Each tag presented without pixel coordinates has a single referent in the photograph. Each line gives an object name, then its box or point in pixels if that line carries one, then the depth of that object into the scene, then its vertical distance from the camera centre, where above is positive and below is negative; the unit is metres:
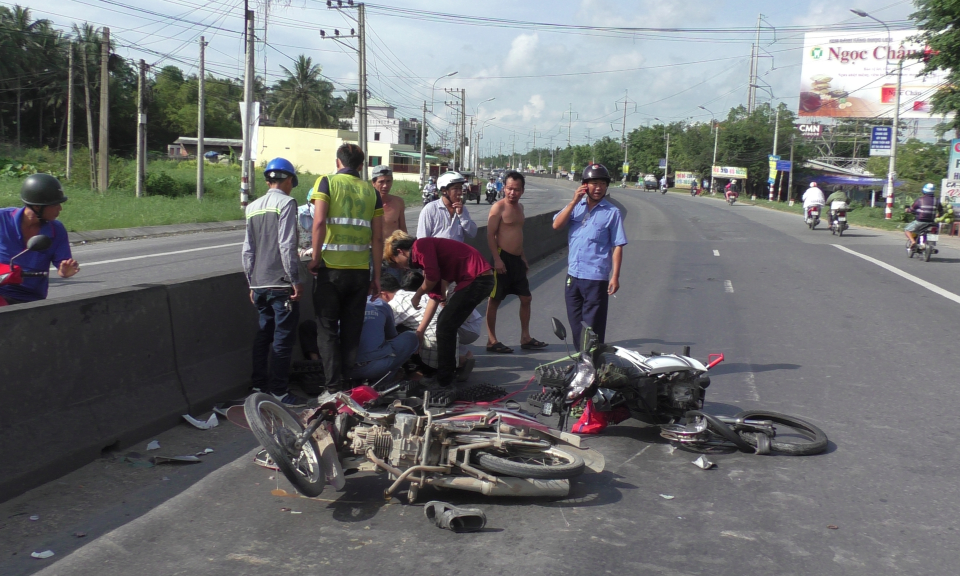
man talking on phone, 6.86 -0.42
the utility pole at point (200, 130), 32.09 +2.08
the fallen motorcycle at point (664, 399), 5.34 -1.33
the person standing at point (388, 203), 7.81 -0.13
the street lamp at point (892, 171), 33.64 +1.61
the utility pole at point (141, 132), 29.97 +1.76
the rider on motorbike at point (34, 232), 5.07 -0.35
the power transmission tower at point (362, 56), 40.31 +6.55
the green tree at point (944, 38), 23.70 +5.10
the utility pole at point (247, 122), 29.16 +2.20
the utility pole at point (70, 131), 35.95 +2.10
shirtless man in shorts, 8.49 -0.61
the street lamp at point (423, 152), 57.50 +2.77
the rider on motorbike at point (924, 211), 18.48 +0.00
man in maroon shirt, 6.52 -0.71
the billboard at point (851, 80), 55.16 +8.79
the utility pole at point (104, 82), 27.42 +3.24
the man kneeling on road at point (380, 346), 6.48 -1.26
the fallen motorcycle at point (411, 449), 4.28 -1.38
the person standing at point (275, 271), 5.94 -0.62
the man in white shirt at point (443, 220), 8.20 -0.28
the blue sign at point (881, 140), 37.16 +3.15
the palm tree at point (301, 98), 86.56 +9.49
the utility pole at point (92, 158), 32.06 +0.79
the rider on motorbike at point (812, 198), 29.00 +0.30
